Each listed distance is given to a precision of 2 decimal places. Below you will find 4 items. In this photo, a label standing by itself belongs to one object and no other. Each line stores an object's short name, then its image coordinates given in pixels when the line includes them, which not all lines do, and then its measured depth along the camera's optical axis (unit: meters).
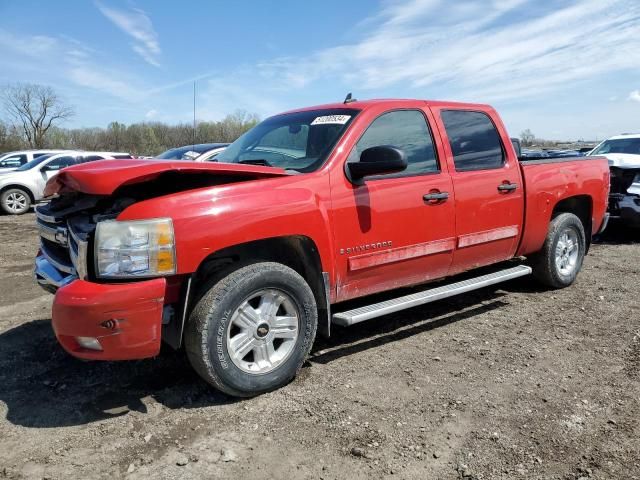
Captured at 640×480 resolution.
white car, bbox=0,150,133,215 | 13.19
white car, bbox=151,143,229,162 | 10.54
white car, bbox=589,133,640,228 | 8.28
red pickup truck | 2.79
